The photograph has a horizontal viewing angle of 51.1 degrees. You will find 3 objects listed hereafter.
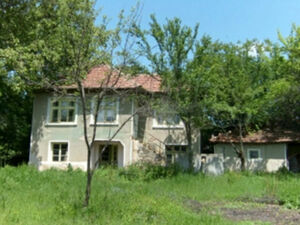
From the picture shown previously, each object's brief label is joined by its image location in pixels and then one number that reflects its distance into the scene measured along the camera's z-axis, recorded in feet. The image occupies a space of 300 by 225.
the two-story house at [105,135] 66.28
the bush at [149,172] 56.13
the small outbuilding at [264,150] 72.74
